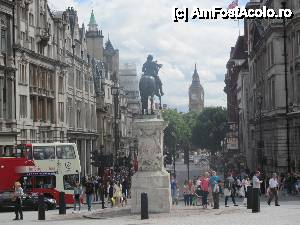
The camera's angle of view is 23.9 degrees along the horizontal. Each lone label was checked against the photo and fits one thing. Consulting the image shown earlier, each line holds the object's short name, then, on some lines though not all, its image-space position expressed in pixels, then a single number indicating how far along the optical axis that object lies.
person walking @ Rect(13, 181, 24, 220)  31.28
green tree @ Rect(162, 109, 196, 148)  180.30
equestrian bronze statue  31.45
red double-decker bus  42.47
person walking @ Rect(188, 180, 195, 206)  37.19
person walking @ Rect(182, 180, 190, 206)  37.52
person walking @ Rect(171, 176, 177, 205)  36.47
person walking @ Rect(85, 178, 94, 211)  37.98
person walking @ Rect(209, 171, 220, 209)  31.27
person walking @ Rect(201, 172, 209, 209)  31.41
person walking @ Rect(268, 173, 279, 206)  33.91
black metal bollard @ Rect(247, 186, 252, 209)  29.96
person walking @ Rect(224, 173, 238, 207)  35.61
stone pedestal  28.97
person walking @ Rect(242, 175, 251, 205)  38.19
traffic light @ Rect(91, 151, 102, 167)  43.83
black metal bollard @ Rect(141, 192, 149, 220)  26.66
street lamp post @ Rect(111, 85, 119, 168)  77.06
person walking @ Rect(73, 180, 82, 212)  39.78
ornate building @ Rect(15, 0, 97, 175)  59.31
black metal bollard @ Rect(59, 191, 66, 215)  34.03
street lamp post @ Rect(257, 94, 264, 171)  61.53
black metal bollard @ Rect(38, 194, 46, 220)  30.73
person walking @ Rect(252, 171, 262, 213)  28.45
